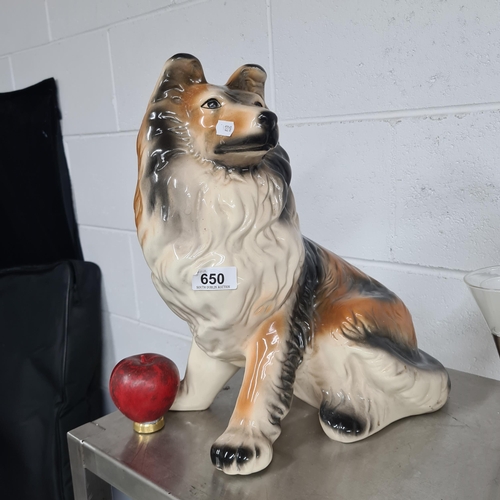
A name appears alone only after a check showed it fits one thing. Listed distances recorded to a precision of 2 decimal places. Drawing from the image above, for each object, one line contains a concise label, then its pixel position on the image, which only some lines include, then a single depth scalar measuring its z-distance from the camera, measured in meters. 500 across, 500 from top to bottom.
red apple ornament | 0.75
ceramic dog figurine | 0.64
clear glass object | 0.69
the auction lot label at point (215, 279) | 0.64
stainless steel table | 0.64
